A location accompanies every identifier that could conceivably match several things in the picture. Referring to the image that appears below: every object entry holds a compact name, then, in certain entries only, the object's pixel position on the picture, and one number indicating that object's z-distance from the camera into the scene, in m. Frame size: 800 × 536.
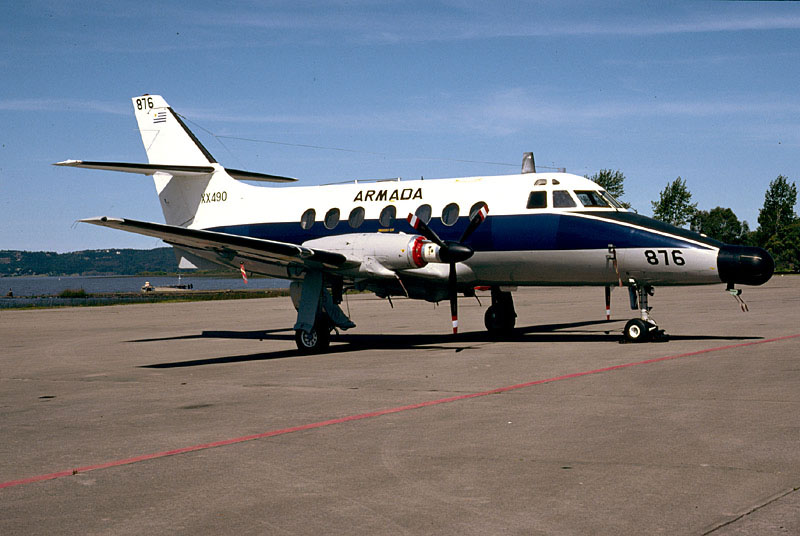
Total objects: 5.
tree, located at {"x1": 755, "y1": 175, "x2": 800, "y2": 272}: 135.12
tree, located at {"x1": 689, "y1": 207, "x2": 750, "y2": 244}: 162.75
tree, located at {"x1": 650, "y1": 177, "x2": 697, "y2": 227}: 107.25
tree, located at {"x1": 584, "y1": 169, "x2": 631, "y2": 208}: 102.06
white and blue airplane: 18.06
